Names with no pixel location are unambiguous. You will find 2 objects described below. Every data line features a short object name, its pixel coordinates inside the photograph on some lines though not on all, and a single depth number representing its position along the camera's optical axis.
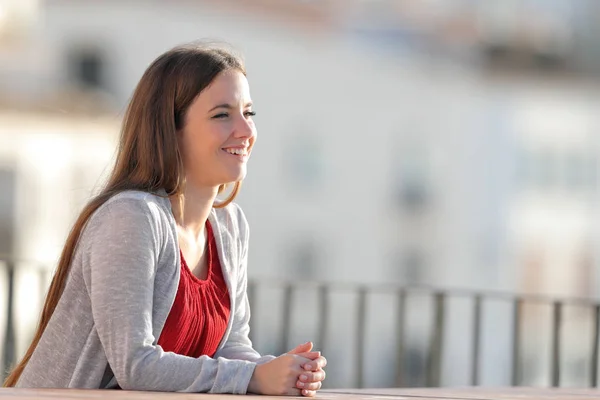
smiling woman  6.01
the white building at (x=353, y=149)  89.10
